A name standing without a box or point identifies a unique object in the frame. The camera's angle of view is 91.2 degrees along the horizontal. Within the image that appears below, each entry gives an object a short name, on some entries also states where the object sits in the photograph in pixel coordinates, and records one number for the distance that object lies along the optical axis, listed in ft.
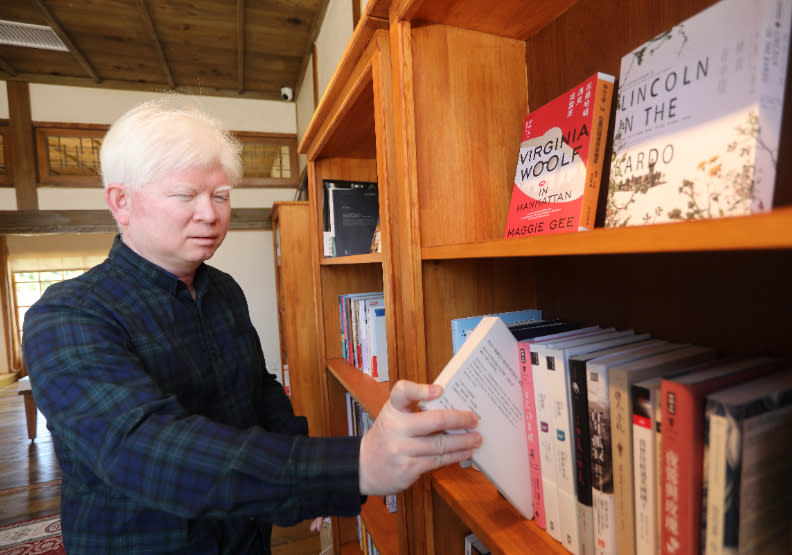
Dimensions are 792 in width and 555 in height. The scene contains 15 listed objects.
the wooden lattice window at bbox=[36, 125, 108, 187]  13.29
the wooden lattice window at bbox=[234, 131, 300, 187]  14.93
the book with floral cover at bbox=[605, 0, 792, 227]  1.30
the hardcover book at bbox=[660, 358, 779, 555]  1.26
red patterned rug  7.32
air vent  10.00
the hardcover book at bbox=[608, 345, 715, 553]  1.49
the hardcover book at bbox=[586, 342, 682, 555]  1.60
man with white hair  1.70
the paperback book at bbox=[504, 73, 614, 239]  2.00
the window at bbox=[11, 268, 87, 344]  24.90
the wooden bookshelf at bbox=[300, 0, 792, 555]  2.01
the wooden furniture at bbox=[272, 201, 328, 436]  9.34
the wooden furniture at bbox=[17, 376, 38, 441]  12.10
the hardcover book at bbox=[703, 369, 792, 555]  1.18
